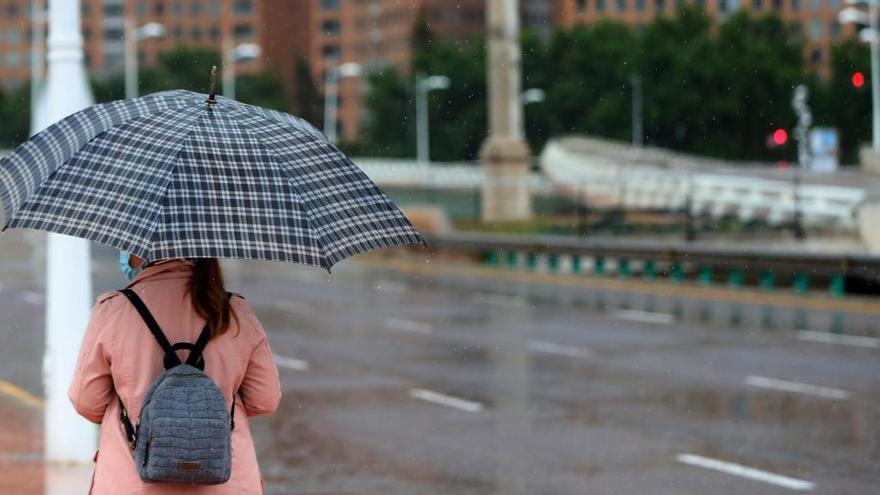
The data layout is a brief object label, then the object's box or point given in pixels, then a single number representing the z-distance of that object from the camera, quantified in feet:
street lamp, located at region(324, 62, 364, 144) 501.97
